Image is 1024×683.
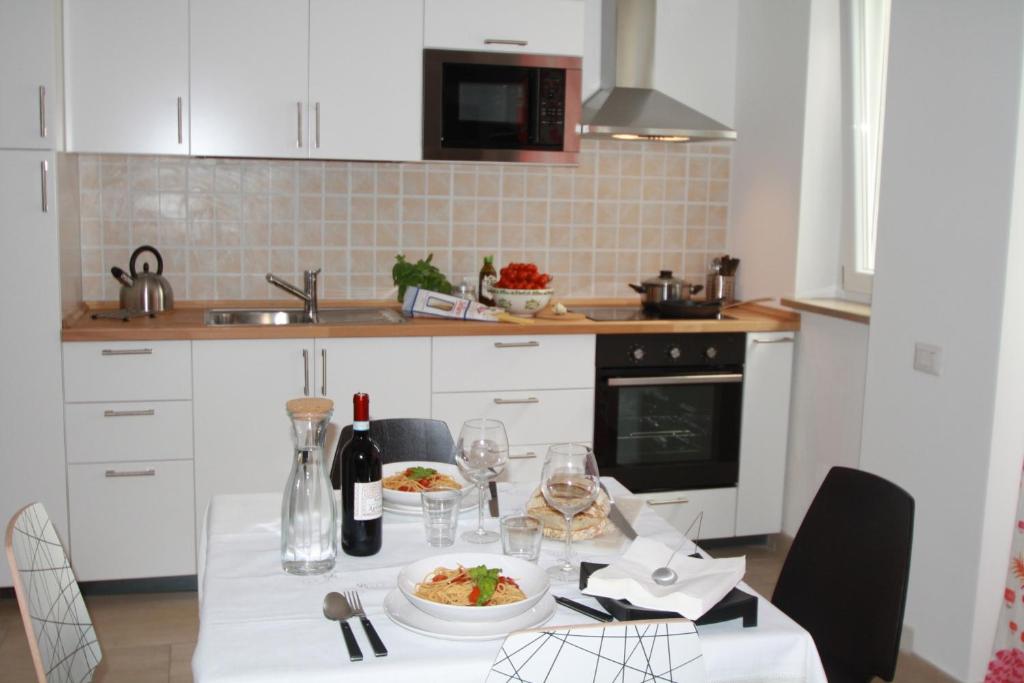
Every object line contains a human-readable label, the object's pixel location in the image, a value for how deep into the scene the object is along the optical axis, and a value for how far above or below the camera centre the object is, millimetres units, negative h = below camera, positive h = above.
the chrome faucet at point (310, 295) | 3803 -289
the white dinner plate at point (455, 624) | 1482 -595
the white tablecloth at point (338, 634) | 1404 -610
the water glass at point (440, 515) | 1843 -534
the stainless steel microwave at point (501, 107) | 3654 +417
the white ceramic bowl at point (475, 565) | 1496 -568
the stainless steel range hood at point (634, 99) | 3779 +486
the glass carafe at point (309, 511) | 1729 -498
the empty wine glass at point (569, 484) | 1741 -447
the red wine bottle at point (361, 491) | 1745 -473
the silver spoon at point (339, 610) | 1529 -596
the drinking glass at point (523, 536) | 1738 -534
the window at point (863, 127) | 3656 +379
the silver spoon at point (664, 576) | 1611 -552
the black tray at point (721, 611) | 1522 -576
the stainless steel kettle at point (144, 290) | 3607 -272
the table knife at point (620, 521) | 1929 -574
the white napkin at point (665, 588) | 1528 -555
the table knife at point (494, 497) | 2088 -583
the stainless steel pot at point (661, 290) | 4043 -253
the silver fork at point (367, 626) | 1438 -602
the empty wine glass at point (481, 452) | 1894 -427
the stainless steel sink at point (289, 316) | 3830 -376
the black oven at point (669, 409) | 3717 -680
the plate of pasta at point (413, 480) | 2049 -544
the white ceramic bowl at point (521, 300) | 3789 -289
